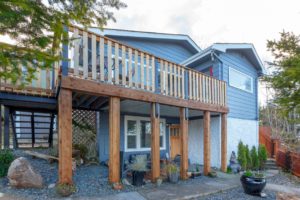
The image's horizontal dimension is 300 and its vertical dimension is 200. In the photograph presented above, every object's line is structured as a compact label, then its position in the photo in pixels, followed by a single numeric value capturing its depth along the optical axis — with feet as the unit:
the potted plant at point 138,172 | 21.56
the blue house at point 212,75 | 32.65
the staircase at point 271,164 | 40.47
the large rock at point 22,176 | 17.47
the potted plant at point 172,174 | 23.88
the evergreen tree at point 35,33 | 8.69
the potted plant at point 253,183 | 22.06
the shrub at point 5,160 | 20.06
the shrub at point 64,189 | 16.10
